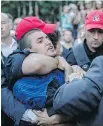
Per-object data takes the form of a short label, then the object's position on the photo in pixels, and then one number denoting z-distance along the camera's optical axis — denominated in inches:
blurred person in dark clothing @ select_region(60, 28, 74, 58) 364.4
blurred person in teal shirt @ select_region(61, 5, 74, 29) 494.4
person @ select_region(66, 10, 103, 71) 173.0
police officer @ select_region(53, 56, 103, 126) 106.9
